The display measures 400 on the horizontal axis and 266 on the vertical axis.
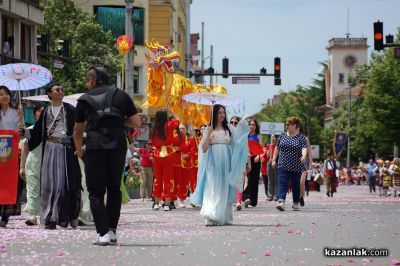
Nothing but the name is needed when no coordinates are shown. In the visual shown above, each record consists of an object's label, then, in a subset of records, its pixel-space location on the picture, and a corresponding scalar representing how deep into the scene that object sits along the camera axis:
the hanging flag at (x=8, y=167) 15.23
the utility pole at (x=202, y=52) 90.28
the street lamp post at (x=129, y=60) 33.03
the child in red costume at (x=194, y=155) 24.14
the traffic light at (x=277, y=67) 50.28
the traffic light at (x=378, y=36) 32.53
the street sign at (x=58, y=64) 34.03
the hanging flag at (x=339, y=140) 71.53
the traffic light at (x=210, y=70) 53.87
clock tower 187.62
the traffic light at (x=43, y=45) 35.50
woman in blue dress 16.47
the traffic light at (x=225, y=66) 51.84
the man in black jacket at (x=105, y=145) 11.67
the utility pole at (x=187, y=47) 51.41
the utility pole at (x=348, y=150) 118.51
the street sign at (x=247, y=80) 52.34
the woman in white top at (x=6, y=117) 15.16
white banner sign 75.19
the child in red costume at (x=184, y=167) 22.89
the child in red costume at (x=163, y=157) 21.92
